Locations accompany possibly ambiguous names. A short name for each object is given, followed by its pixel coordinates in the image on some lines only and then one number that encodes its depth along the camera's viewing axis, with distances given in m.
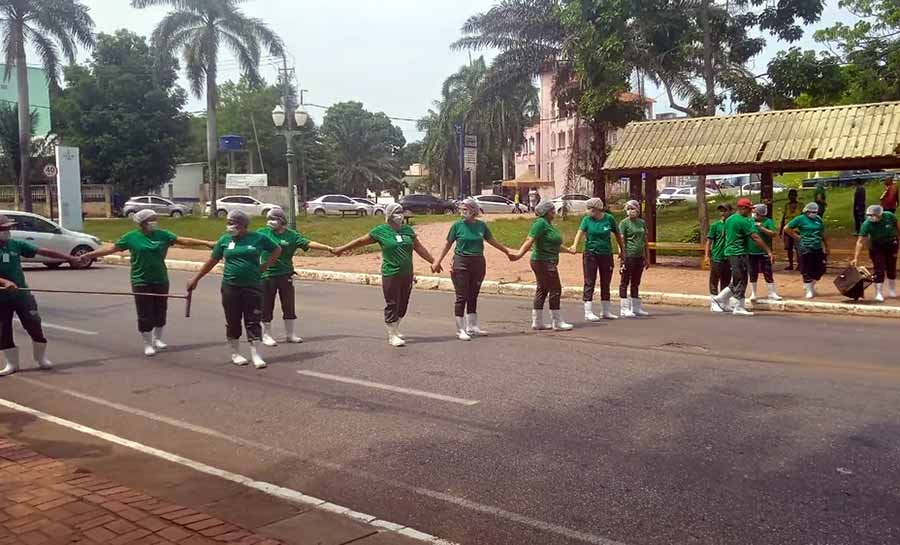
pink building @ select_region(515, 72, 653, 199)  57.31
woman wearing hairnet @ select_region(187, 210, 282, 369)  8.58
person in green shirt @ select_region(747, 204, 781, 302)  13.01
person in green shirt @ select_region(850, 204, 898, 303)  13.03
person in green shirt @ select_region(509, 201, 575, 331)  10.72
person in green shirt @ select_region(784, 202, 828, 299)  13.29
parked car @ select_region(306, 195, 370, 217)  47.66
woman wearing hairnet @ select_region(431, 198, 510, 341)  10.26
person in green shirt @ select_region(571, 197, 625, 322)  11.57
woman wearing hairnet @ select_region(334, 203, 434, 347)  9.66
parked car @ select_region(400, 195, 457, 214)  47.91
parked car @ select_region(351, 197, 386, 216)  48.03
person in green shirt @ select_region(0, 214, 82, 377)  8.41
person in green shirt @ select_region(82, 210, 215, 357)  9.46
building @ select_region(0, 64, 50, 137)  59.34
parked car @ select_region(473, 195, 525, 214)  46.59
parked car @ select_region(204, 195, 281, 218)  43.94
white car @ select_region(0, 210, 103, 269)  20.70
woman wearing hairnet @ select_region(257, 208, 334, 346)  10.03
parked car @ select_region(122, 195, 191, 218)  43.32
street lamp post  24.55
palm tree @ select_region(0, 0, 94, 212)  34.34
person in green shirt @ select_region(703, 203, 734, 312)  12.51
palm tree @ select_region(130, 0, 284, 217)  39.84
